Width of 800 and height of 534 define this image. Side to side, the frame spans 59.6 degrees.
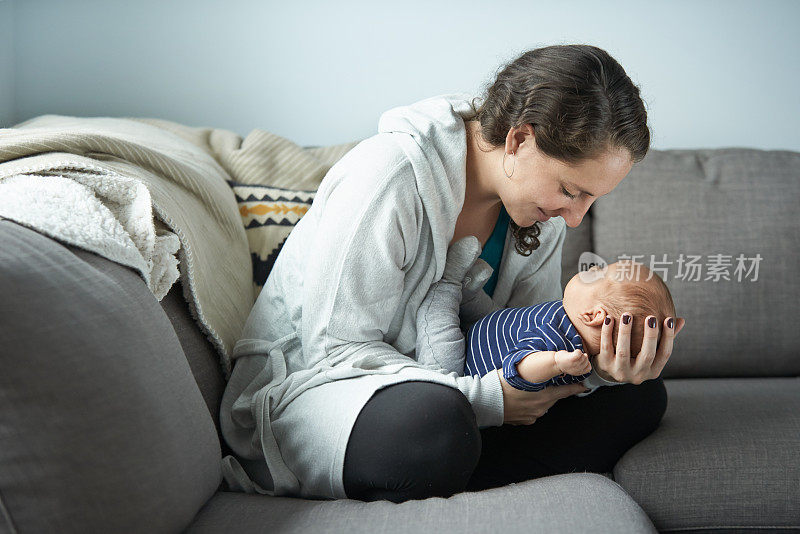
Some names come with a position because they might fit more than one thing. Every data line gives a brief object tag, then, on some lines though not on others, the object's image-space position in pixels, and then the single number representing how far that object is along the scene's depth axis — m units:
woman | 1.00
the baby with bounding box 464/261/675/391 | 1.08
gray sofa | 0.68
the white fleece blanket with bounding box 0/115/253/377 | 0.92
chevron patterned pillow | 1.53
